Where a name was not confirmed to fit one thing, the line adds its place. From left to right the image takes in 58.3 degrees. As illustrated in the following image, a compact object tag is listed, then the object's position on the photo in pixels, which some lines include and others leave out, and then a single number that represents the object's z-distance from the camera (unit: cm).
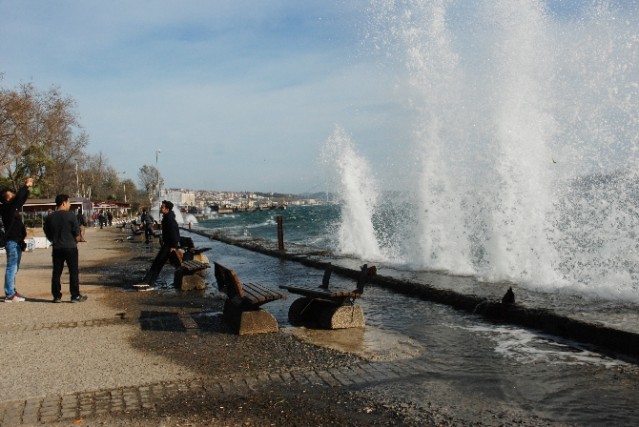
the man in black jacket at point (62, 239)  901
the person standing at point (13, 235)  927
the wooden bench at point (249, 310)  683
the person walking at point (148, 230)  2520
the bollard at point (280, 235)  1951
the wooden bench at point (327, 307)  707
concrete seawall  614
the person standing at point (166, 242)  1080
